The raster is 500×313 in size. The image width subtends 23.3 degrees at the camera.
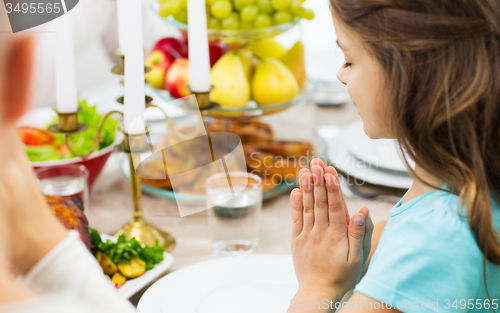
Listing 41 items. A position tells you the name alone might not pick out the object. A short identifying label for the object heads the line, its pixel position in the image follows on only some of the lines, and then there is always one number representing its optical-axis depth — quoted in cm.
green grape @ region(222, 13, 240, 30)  174
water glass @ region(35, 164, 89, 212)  157
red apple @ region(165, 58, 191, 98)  175
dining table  161
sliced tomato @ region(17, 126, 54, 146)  173
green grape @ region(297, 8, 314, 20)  176
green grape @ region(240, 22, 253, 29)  175
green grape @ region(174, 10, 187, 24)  176
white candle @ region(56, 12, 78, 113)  147
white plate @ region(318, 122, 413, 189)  171
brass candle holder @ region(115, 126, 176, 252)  158
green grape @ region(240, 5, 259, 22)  173
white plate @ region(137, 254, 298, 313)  143
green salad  171
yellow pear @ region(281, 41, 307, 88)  183
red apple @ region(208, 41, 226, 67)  183
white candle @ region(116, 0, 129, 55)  146
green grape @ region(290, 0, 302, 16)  175
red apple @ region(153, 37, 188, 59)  186
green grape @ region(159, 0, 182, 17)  174
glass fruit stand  173
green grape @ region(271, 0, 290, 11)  173
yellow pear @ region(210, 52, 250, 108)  174
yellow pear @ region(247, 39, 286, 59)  184
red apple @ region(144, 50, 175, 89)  181
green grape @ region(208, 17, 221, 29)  176
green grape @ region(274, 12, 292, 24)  175
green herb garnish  149
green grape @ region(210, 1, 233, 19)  173
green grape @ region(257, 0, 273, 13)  174
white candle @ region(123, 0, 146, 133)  145
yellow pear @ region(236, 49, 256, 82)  179
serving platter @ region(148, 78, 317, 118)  173
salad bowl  166
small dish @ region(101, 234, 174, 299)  146
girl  128
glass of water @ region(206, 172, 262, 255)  159
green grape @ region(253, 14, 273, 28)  174
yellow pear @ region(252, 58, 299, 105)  175
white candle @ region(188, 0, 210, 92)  149
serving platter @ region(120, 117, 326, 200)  169
